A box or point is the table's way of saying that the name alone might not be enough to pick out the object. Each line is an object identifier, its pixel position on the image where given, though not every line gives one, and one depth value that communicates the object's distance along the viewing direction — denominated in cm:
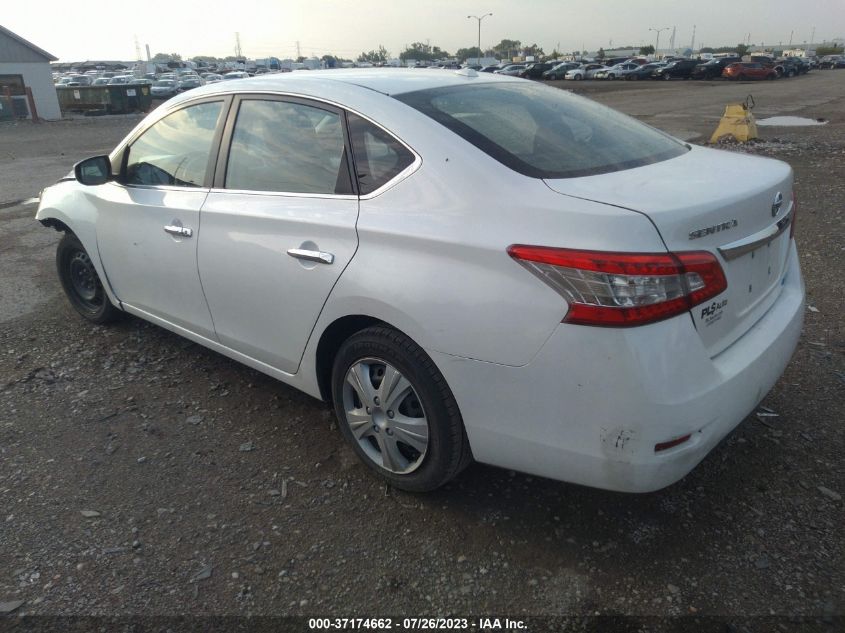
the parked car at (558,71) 5528
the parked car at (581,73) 5378
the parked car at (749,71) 4475
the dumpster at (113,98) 3056
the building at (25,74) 2770
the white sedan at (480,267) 210
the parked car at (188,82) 4591
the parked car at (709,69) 4691
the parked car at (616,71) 5134
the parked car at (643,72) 4994
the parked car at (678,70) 4819
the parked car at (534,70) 5647
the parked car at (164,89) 4097
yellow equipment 1310
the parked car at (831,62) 6438
